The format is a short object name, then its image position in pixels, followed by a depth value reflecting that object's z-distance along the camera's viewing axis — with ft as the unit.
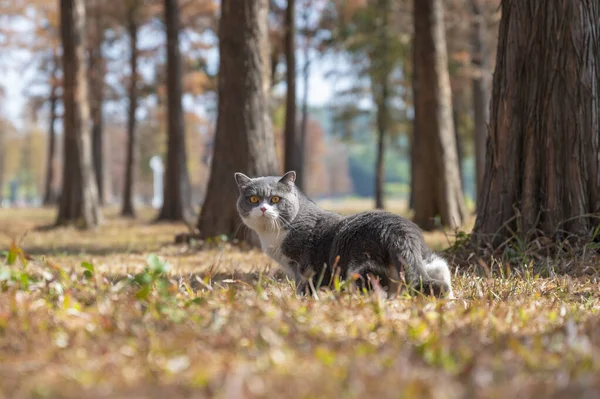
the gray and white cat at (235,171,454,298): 11.21
